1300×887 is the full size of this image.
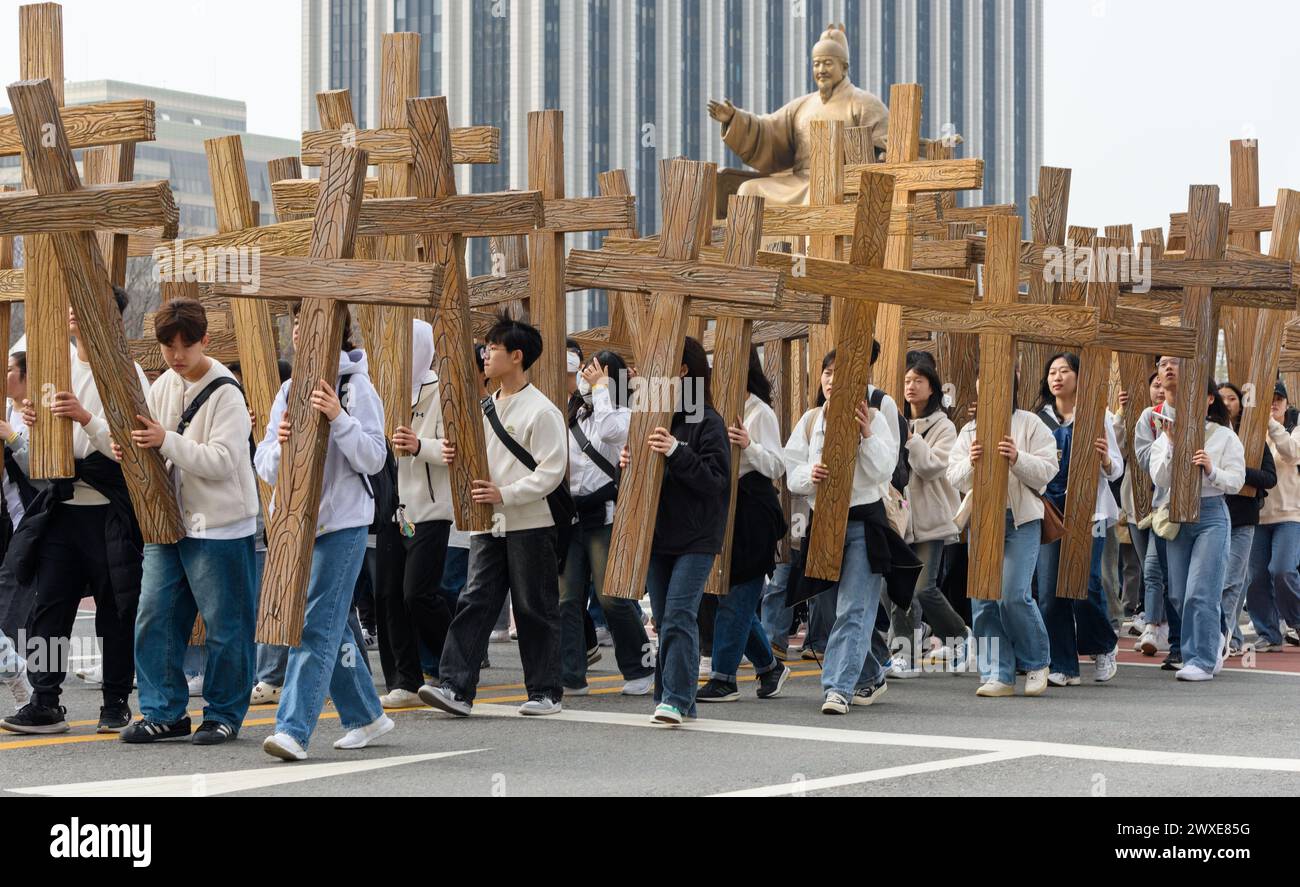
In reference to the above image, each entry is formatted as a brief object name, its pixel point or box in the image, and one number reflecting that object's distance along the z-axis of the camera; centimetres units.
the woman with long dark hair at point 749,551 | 1016
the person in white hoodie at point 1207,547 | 1164
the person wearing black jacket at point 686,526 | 886
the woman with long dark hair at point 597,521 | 1084
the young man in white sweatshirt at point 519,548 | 926
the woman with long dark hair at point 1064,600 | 1134
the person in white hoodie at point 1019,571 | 1072
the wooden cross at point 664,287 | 895
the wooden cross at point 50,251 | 841
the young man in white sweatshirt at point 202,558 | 816
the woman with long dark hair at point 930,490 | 1158
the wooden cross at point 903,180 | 1194
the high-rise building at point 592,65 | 9006
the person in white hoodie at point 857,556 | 972
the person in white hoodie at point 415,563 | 986
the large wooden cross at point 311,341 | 751
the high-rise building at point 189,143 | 9012
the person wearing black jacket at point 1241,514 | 1240
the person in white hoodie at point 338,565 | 760
